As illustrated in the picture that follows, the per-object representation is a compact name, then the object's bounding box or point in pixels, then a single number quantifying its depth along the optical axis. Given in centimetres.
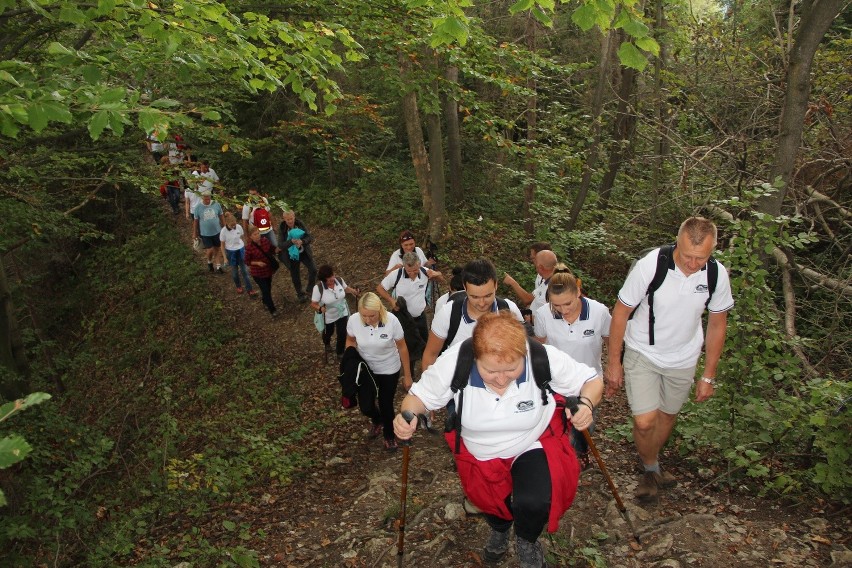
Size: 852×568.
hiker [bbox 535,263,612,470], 470
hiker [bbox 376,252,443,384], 754
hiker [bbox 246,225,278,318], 1058
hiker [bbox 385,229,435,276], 797
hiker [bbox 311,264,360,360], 849
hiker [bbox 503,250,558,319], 597
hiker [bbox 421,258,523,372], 432
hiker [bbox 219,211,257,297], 1170
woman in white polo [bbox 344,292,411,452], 581
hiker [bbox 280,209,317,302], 1066
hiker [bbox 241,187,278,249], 1085
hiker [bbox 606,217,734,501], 417
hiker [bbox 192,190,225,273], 1280
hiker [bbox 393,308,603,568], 336
